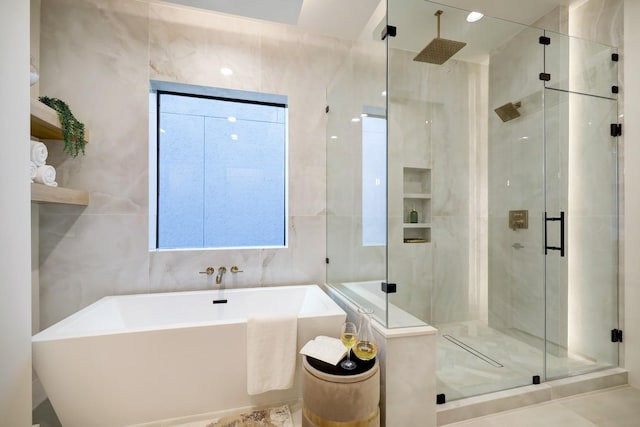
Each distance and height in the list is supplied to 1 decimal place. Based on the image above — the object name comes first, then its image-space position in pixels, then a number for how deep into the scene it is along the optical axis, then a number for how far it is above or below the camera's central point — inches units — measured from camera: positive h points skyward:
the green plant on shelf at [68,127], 75.0 +23.6
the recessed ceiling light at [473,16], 81.9 +57.4
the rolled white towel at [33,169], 67.6 +10.8
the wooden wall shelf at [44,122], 65.2 +22.4
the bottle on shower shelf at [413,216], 85.3 -0.5
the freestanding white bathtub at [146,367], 58.6 -33.2
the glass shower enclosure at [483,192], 78.2 +7.4
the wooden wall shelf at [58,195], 65.4 +4.9
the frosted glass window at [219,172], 103.7 +15.9
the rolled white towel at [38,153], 68.2 +14.8
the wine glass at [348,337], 60.4 -26.3
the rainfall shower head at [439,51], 84.0 +50.2
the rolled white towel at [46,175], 69.7 +9.6
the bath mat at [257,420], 65.8 -48.4
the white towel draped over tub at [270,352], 66.8 -32.7
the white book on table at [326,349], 59.6 -29.6
